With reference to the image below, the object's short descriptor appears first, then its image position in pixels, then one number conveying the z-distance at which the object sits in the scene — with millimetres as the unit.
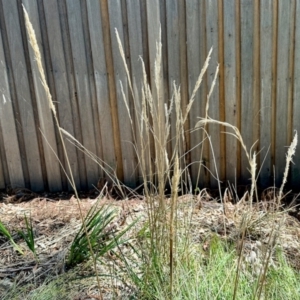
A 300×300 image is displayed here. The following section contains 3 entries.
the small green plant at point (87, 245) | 1552
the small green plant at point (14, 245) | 1632
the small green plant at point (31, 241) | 1603
